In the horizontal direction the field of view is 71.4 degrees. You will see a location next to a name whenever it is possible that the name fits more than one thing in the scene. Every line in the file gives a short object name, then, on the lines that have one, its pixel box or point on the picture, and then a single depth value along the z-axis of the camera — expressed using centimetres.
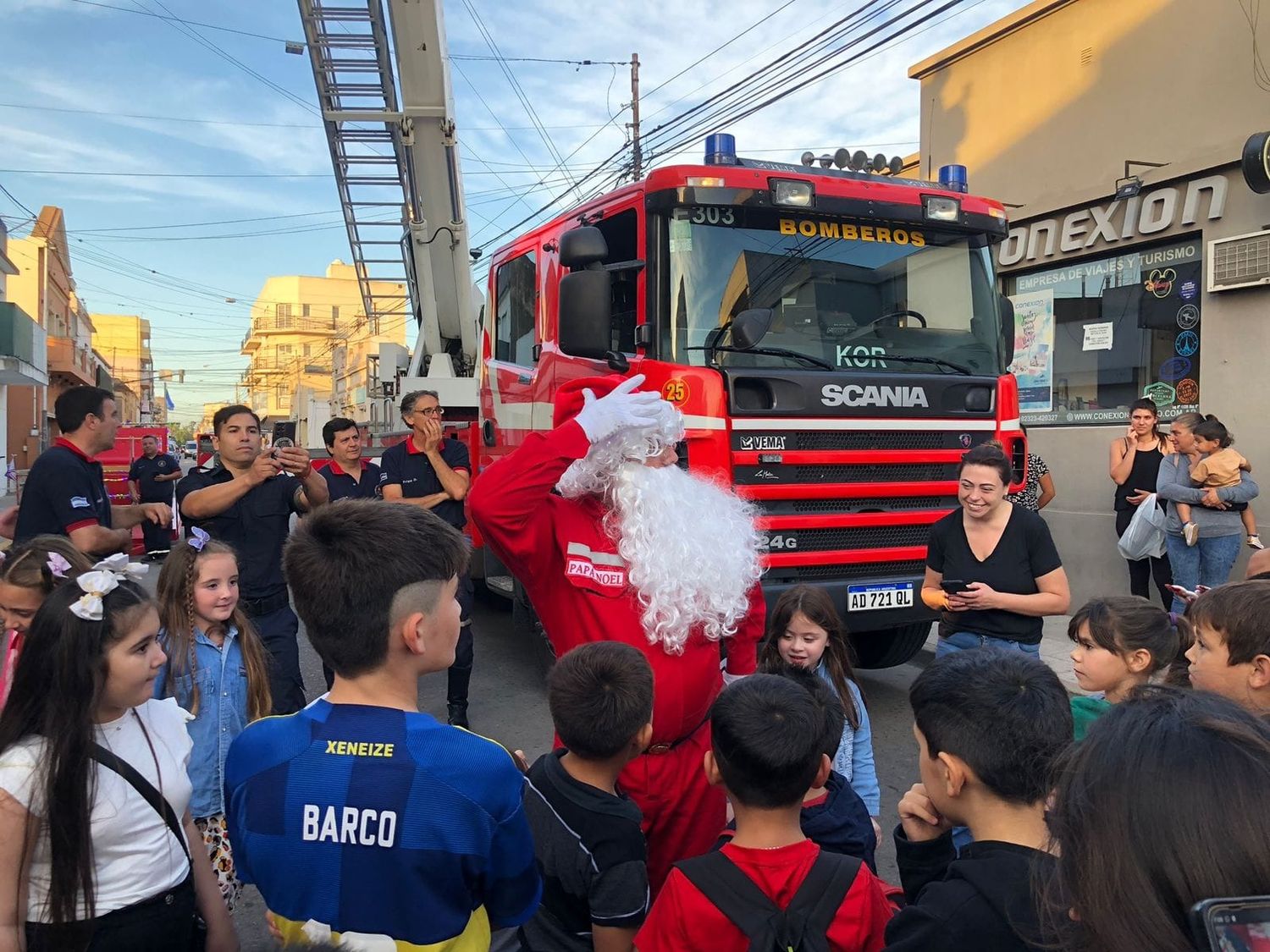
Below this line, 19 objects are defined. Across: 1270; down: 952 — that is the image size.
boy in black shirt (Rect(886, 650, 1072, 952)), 137
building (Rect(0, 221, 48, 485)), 2286
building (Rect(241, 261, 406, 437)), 7362
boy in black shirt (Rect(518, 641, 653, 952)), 192
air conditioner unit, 709
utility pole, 2075
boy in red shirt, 165
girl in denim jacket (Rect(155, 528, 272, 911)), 284
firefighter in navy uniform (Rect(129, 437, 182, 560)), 1138
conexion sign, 761
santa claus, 244
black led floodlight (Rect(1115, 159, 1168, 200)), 802
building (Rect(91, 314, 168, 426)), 7675
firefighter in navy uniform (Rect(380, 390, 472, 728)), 544
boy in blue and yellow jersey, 145
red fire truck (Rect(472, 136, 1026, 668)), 467
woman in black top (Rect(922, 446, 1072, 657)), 354
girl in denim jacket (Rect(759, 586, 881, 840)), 293
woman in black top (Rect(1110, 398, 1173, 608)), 727
